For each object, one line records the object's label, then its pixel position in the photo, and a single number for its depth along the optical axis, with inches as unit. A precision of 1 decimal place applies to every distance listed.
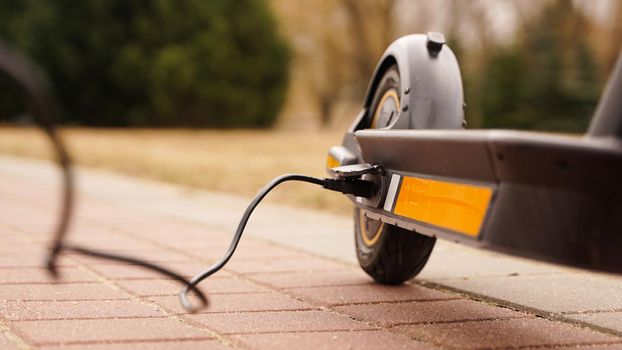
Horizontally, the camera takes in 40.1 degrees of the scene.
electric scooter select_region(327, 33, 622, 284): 57.8
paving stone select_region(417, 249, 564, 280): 121.9
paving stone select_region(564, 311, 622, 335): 89.3
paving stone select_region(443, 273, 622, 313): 100.3
